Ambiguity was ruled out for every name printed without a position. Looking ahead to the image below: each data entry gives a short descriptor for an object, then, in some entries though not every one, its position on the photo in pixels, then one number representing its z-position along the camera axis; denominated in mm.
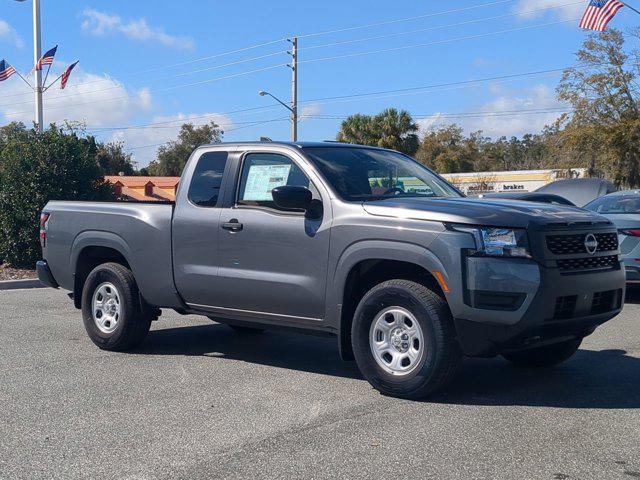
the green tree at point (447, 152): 68688
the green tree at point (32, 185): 14820
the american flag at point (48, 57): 25964
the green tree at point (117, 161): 71500
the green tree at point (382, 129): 44969
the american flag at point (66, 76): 27734
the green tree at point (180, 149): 69250
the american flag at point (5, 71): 26750
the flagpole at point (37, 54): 25531
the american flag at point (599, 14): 24750
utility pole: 38375
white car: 10391
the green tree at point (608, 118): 37469
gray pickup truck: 5371
